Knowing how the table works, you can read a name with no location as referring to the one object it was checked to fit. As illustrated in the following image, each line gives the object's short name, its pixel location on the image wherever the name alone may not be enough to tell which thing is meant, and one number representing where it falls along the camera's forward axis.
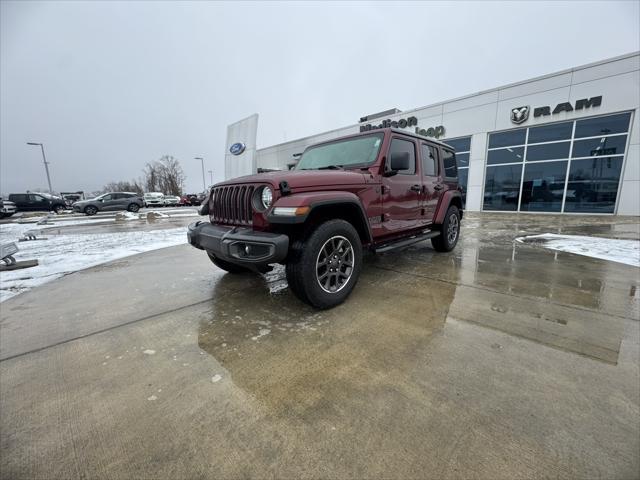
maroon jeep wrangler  2.54
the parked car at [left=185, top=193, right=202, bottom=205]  34.28
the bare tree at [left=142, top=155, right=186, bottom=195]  54.02
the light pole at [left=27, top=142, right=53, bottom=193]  33.25
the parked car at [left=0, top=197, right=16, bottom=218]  17.30
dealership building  11.40
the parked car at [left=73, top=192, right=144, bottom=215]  18.69
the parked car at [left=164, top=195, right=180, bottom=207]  32.62
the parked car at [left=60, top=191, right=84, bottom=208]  44.62
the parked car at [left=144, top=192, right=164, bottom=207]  30.80
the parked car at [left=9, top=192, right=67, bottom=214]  19.94
